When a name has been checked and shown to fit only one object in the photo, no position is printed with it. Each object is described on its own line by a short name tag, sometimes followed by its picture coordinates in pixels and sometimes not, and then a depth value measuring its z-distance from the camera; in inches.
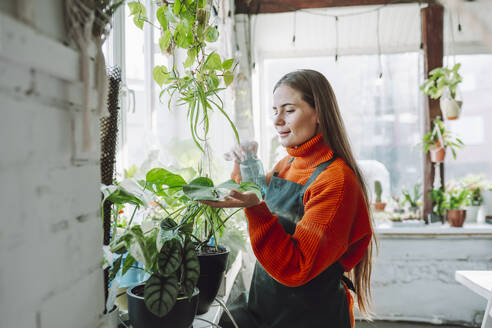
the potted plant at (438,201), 117.3
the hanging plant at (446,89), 111.3
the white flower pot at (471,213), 123.0
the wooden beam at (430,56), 116.4
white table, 67.8
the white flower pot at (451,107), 111.8
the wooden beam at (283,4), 116.6
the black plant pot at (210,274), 40.3
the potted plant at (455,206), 114.2
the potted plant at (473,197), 122.5
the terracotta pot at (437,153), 114.7
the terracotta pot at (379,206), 124.0
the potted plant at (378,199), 123.9
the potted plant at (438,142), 114.5
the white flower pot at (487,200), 124.3
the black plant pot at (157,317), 30.9
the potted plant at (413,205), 121.5
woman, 43.3
